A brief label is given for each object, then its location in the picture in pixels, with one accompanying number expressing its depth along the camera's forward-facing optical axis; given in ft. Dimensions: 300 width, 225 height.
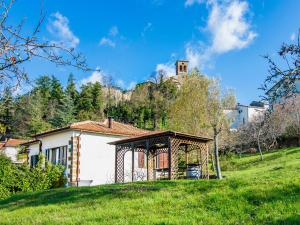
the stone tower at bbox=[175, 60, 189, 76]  237.17
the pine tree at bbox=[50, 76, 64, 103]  144.20
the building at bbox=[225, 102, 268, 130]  151.68
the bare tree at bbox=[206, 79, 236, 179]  75.50
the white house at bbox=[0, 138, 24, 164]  109.12
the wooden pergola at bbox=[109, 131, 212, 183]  47.82
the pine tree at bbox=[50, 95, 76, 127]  127.84
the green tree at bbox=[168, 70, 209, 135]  77.76
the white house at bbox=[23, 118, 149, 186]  57.55
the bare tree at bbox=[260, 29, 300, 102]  23.00
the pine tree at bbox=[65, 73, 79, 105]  145.92
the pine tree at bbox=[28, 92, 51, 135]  120.37
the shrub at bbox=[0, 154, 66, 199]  48.28
